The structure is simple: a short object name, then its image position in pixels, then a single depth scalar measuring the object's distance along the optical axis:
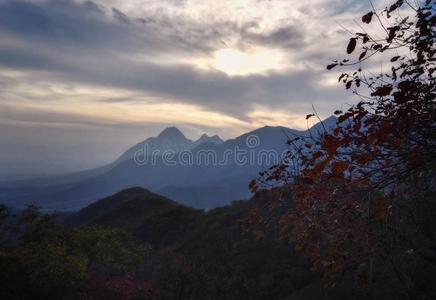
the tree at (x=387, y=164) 5.04
